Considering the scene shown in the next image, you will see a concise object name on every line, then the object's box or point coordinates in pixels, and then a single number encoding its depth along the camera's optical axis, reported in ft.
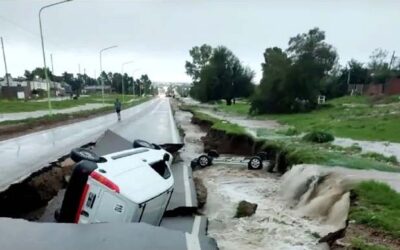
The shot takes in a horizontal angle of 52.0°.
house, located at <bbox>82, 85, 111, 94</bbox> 522.51
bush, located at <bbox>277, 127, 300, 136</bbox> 83.77
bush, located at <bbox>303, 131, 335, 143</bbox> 68.59
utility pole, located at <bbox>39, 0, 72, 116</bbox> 114.17
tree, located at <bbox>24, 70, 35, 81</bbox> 516.90
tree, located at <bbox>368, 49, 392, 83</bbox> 249.20
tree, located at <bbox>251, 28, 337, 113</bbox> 172.24
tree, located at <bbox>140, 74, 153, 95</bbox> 620.98
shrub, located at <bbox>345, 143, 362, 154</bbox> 56.06
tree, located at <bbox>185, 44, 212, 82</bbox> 410.52
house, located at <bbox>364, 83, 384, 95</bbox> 228.84
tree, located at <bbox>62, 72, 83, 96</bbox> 473.67
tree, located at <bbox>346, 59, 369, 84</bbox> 297.55
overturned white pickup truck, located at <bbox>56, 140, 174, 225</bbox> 17.42
